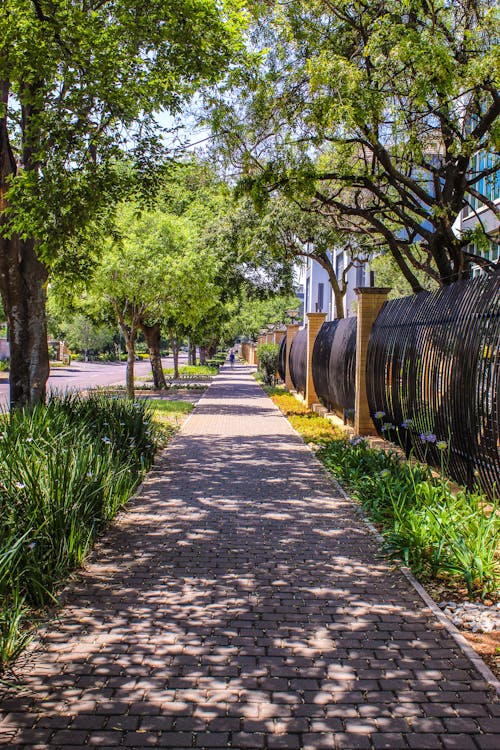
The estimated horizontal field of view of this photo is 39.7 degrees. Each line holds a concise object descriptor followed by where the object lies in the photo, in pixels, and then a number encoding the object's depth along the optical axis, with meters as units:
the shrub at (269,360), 33.03
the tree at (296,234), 16.95
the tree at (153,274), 18.06
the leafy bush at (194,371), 41.34
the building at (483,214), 21.02
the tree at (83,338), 80.50
